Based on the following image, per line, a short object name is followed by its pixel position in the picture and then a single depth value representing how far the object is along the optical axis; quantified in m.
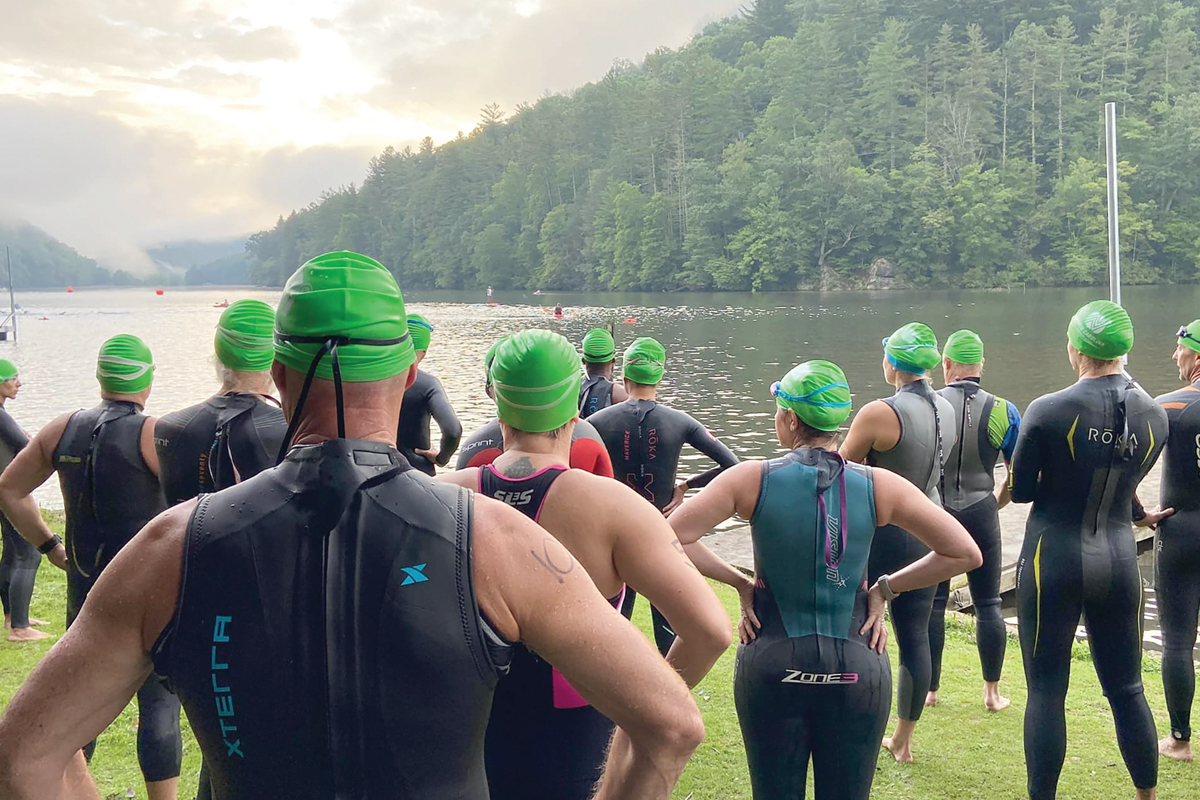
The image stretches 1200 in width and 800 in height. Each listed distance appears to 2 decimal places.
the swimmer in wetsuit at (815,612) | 3.30
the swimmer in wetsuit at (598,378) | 6.66
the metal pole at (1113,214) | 7.65
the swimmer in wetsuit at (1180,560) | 4.88
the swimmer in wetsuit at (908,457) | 4.98
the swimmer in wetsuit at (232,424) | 3.69
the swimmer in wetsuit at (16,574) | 6.61
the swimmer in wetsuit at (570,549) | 2.27
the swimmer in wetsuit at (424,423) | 6.45
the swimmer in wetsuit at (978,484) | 5.65
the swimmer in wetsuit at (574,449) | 3.47
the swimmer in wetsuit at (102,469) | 4.16
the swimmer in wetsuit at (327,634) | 1.47
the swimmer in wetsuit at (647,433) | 5.94
